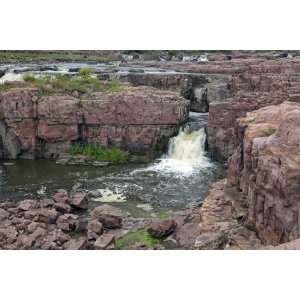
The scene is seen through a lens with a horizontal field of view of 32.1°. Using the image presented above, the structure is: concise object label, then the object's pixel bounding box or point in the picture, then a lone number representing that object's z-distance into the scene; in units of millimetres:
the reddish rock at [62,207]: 13758
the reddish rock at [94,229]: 11857
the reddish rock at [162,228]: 11781
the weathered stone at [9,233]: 11820
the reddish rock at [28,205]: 13812
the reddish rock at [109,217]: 12562
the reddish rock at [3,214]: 13203
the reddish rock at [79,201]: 13977
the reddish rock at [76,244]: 11086
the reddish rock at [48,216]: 13023
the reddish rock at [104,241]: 11009
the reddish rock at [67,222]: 12609
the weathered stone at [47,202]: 14133
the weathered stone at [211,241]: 8977
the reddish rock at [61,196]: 14383
